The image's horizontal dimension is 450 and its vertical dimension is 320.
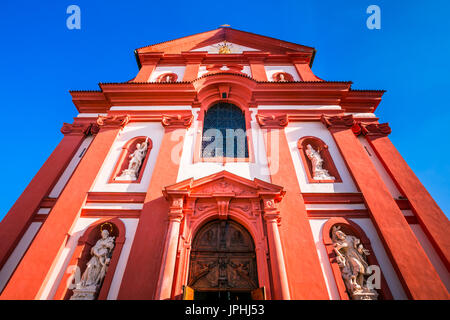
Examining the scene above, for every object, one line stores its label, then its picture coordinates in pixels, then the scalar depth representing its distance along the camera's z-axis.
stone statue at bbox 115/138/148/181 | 7.29
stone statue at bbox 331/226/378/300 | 4.98
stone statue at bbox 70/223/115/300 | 5.08
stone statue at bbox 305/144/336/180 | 7.21
